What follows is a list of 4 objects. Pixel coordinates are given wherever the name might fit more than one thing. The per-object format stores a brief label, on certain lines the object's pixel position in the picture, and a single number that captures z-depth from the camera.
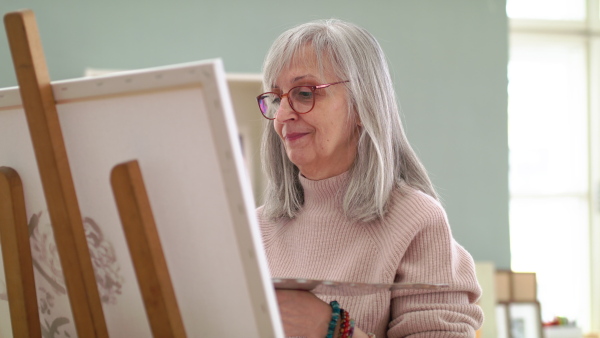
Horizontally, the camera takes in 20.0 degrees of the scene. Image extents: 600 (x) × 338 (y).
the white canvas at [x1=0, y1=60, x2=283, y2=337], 2.03
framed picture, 4.46
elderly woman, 2.42
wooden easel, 2.07
